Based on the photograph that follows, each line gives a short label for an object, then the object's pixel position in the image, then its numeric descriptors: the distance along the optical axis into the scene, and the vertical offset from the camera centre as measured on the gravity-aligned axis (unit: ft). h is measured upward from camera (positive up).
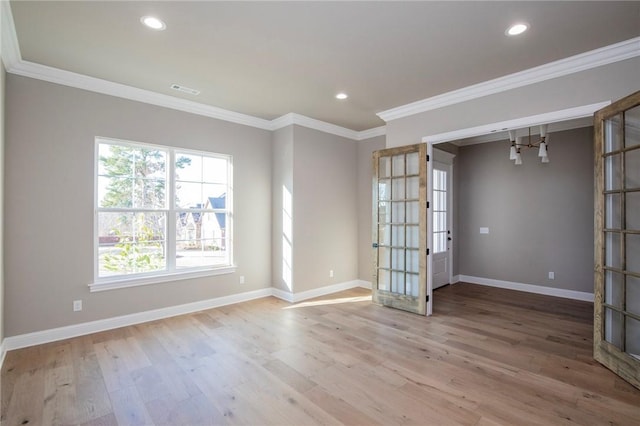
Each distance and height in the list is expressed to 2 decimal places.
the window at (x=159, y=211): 12.85 +0.03
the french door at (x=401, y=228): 14.20 -0.73
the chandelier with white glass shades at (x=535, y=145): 15.35 +3.44
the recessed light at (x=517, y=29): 8.63 +5.12
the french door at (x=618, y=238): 8.71 -0.71
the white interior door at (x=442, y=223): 19.20 -0.64
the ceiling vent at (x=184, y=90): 12.85 +5.07
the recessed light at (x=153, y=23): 8.40 +5.11
